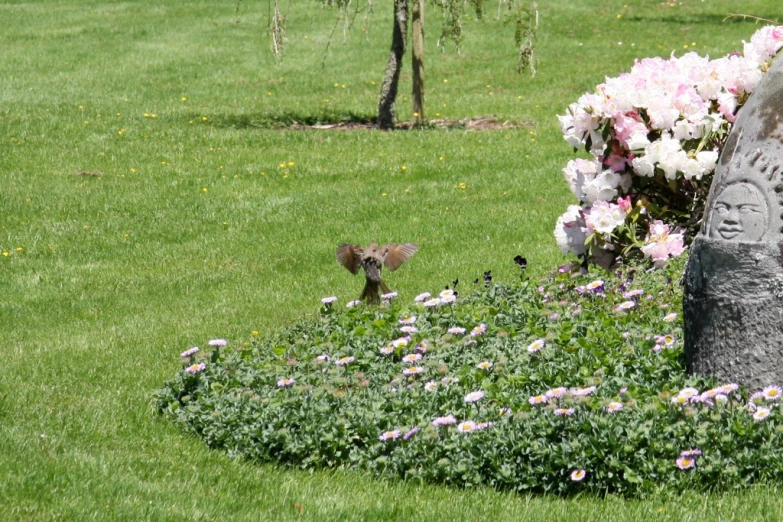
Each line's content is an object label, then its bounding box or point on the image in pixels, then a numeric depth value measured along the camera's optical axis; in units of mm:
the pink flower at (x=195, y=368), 12102
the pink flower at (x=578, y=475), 9133
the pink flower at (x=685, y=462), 9172
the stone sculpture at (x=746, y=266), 9969
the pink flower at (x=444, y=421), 10102
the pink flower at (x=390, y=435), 10078
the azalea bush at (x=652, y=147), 13875
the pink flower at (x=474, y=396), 10492
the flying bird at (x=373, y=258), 14414
